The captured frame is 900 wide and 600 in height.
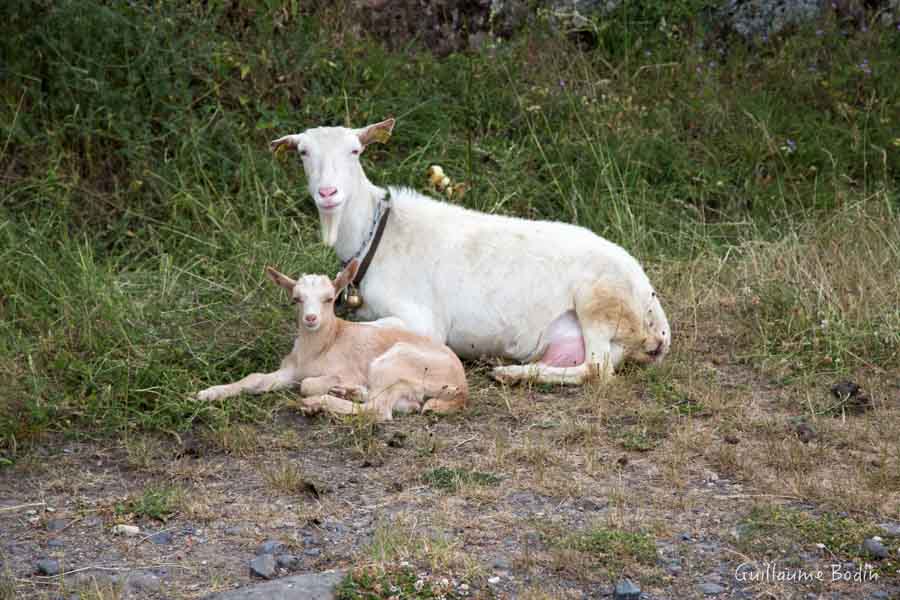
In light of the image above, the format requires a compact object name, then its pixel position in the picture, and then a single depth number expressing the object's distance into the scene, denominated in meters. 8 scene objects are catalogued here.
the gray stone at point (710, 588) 8.48
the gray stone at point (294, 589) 8.11
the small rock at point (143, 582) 8.53
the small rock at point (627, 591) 8.37
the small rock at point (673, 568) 8.76
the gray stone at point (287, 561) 8.84
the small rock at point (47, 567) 8.80
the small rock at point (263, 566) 8.66
